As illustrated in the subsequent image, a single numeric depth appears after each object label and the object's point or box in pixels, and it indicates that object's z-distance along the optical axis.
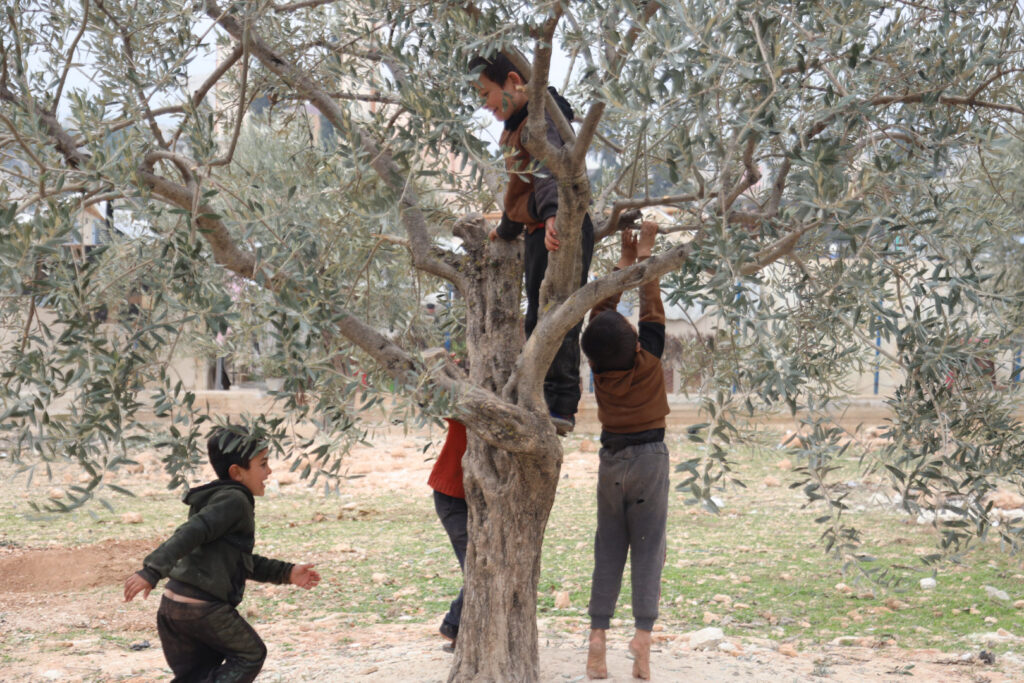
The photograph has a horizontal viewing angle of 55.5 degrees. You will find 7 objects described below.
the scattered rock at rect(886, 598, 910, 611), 7.45
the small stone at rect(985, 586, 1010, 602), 7.51
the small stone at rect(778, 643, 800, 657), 6.14
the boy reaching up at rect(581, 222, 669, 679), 4.56
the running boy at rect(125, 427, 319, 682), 3.94
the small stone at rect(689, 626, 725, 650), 6.15
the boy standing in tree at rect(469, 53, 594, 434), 3.87
